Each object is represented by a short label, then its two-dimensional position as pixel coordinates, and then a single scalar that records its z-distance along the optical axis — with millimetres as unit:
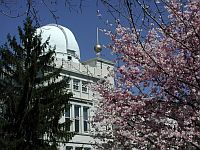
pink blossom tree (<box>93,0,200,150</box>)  11977
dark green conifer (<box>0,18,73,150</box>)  21750
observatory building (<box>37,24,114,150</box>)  33156
